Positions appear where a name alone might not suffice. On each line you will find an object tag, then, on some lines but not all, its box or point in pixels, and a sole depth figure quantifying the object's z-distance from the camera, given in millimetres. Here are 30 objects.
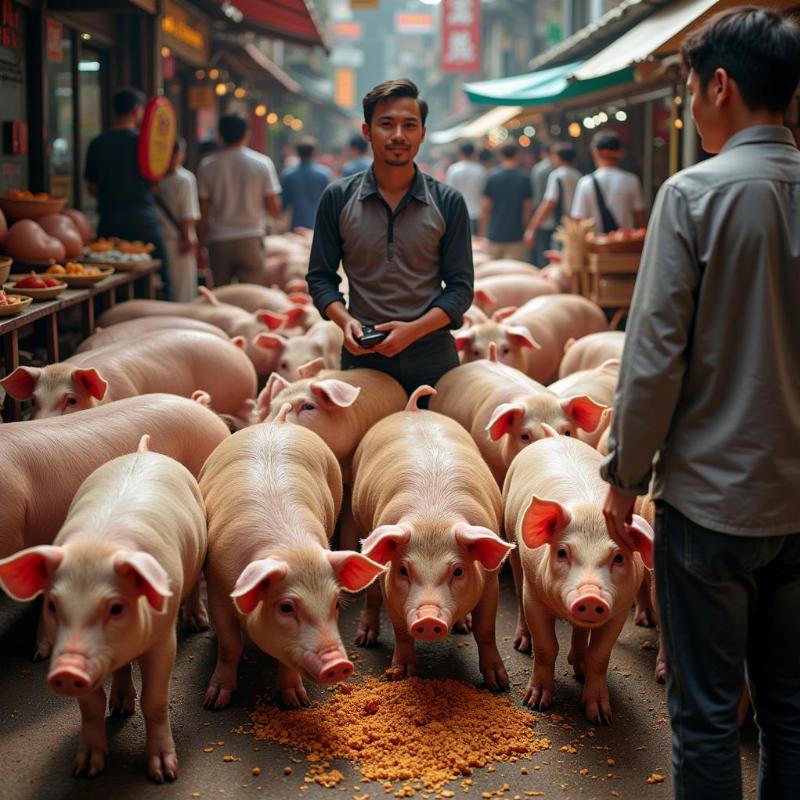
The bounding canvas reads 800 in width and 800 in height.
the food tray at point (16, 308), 5441
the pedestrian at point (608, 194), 10133
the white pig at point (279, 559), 3521
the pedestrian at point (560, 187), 12086
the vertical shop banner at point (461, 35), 31125
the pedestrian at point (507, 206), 13203
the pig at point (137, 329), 6672
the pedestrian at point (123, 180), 8773
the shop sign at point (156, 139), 8398
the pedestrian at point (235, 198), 9672
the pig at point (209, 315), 7676
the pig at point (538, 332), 6812
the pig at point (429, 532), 3807
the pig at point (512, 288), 9281
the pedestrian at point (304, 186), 12938
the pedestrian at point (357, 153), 14111
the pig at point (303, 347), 6691
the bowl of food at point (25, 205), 7223
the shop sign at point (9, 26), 7742
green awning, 11320
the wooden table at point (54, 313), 5574
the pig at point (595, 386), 5427
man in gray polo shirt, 5113
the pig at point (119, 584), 3086
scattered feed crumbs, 3525
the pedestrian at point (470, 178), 14578
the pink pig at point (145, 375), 5129
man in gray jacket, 2494
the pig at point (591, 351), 6934
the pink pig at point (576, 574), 3609
